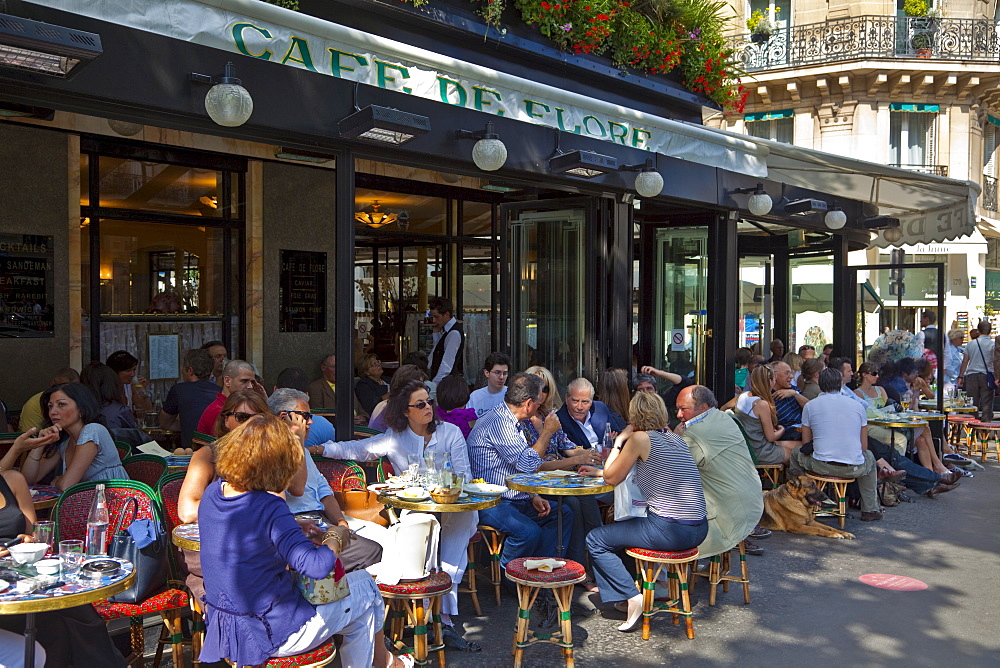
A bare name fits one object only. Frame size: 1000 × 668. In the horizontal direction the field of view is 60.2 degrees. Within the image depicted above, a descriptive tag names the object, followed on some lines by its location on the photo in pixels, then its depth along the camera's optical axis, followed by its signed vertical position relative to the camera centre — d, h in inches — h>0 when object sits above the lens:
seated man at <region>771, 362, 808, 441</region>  332.5 -33.2
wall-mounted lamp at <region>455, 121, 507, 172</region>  261.9 +52.7
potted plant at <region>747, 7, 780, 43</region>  997.2 +344.0
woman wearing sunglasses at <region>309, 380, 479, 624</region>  196.9 -29.4
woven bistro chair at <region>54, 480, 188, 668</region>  156.8 -38.1
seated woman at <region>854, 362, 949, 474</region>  375.9 -36.2
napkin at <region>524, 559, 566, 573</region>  181.6 -51.4
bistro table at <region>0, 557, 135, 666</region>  118.4 -38.4
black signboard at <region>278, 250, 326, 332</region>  374.9 +13.9
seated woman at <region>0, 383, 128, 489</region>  183.2 -26.3
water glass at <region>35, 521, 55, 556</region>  138.6 -33.8
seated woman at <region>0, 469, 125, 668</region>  139.8 -50.6
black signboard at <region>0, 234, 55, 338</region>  295.1 +12.7
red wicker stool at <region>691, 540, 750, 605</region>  220.4 -65.2
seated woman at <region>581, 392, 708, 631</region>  199.5 -40.5
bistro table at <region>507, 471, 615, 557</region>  197.3 -38.3
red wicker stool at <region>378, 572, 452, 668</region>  164.7 -56.1
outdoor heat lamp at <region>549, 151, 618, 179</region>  288.4 +54.0
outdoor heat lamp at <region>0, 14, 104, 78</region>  157.6 +51.9
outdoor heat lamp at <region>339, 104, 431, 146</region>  221.0 +51.6
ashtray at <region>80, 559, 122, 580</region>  130.6 -38.0
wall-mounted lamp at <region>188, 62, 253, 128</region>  197.3 +51.4
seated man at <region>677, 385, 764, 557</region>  220.4 -38.9
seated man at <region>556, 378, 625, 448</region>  239.0 -26.9
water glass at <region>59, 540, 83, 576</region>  131.7 -36.3
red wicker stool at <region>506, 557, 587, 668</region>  175.6 -56.6
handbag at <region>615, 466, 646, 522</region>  206.1 -42.4
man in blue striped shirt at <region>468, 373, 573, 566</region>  215.6 -34.3
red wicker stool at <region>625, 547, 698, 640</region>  196.7 -58.8
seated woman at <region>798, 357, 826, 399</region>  353.6 -22.7
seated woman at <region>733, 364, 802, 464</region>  303.1 -34.1
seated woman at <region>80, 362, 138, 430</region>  245.3 -20.2
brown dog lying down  293.3 -64.4
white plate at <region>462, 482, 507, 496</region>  192.7 -38.0
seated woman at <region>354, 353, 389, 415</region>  339.9 -25.0
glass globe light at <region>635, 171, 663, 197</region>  323.6 +52.3
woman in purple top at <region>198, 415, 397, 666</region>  126.8 -34.1
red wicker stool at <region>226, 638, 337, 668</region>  129.8 -51.2
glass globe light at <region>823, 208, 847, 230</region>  440.8 +52.6
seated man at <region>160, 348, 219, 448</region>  256.4 -22.1
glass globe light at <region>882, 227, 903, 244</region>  496.4 +50.6
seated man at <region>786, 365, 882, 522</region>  303.7 -41.1
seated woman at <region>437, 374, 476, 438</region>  243.9 -22.5
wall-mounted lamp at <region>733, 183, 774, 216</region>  382.9 +53.8
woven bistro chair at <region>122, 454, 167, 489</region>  197.9 -33.4
